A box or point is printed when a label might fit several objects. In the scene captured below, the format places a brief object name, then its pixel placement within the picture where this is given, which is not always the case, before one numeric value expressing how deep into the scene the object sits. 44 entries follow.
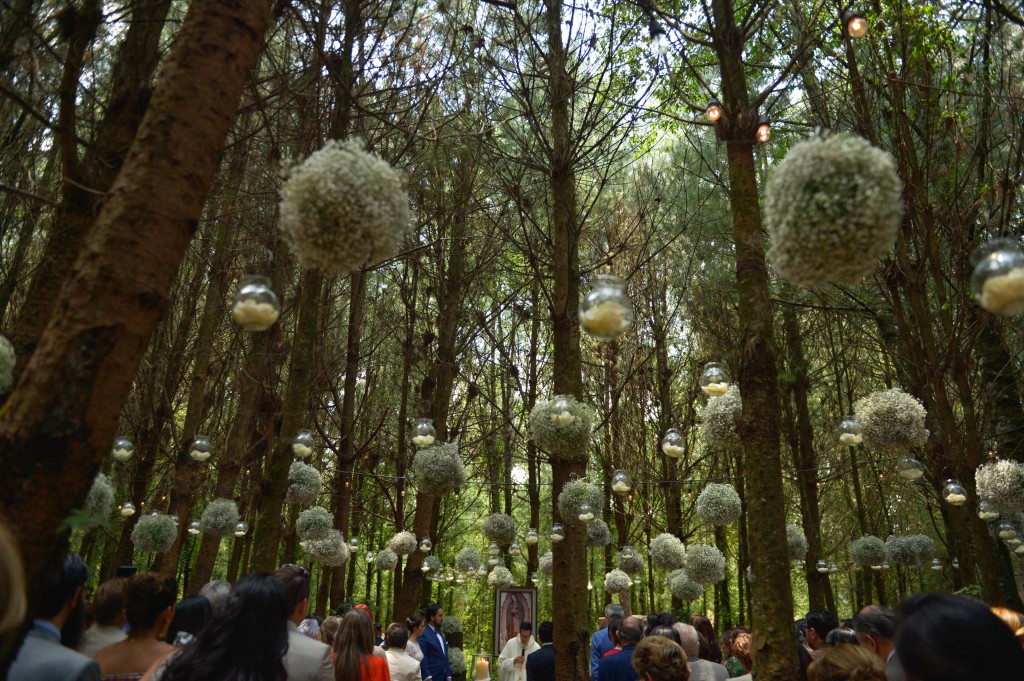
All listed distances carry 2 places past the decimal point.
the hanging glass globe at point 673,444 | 7.25
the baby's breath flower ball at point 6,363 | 4.41
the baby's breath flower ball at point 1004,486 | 7.75
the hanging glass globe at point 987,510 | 7.85
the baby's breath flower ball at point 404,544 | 13.59
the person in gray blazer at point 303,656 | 3.77
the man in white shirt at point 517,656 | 11.63
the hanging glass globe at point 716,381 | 5.69
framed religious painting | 15.46
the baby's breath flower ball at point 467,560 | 16.81
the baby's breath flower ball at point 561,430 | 7.70
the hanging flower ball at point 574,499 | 8.88
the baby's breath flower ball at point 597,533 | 13.02
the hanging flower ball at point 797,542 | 12.59
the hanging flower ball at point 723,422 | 7.90
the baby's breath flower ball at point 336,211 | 3.30
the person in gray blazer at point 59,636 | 2.62
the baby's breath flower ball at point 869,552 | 12.95
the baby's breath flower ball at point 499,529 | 13.51
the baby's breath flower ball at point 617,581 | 15.27
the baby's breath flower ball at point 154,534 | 10.22
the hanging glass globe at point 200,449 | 8.13
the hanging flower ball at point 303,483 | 10.39
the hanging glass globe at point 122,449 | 8.37
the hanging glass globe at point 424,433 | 7.87
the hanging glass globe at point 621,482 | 8.55
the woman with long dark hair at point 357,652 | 4.76
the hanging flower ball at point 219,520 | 10.58
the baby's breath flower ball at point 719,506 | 10.77
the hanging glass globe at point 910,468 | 7.77
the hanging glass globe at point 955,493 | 7.85
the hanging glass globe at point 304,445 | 6.98
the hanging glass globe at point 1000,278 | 2.86
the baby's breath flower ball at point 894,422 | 7.82
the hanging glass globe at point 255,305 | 3.26
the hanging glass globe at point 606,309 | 3.73
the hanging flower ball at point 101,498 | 6.86
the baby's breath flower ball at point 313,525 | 11.21
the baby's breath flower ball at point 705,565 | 12.53
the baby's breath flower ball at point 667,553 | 13.73
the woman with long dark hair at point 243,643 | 3.01
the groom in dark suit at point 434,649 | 11.22
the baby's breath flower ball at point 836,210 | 3.38
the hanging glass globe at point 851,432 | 8.20
